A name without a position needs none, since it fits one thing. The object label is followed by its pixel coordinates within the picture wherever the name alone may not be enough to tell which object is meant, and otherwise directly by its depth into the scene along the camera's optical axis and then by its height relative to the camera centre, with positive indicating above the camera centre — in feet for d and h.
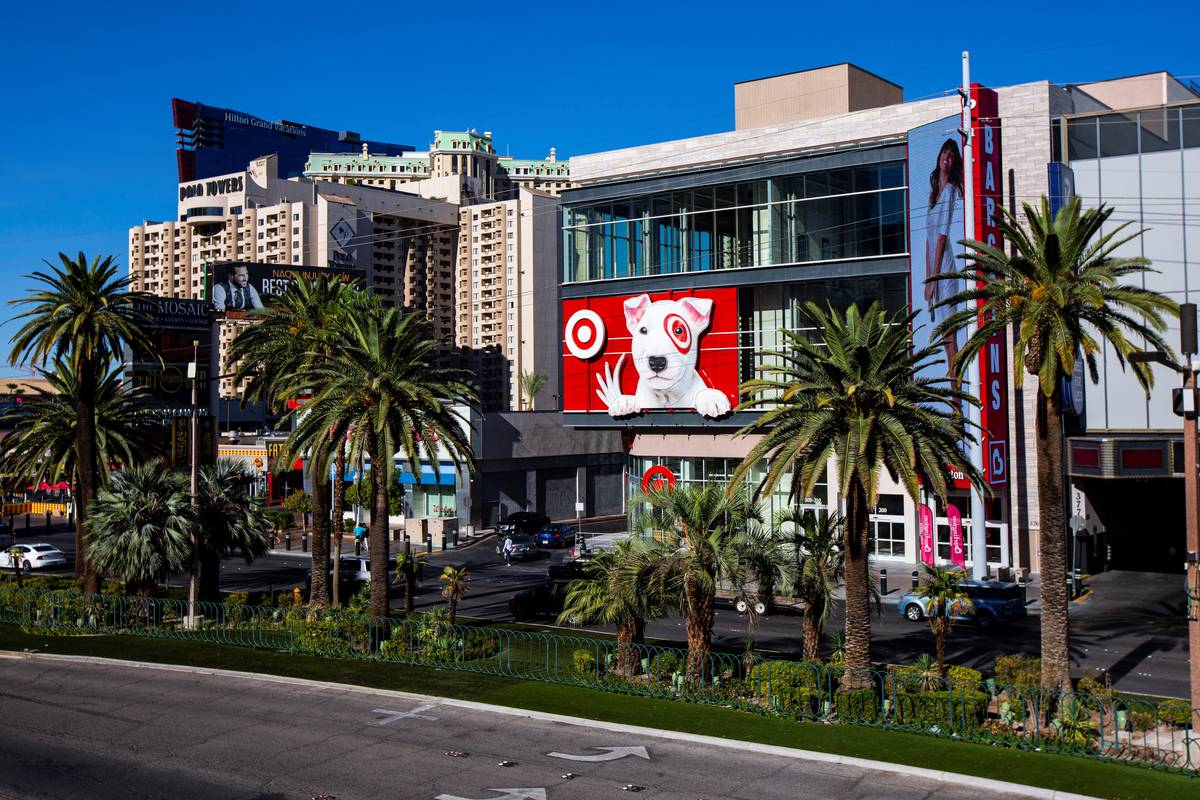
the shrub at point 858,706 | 74.69 -19.22
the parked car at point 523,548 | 203.10 -21.29
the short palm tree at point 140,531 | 120.88 -10.43
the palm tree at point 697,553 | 85.66 -9.65
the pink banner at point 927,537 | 174.91 -17.08
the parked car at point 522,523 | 237.86 -19.71
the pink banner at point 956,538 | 164.25 -16.21
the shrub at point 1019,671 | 86.05 -19.66
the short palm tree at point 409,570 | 124.77 -17.12
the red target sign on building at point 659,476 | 205.57 -7.75
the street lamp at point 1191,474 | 69.51 -2.93
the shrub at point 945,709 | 70.85 -18.80
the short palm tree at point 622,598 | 88.74 -13.78
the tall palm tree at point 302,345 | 126.31 +11.98
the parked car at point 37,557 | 192.13 -21.13
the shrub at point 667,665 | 87.20 -18.91
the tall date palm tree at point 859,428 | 82.23 +0.56
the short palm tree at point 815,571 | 90.99 -11.85
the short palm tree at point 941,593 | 91.86 -14.14
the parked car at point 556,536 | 222.69 -20.90
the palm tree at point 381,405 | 107.55 +3.47
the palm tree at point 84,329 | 134.41 +14.47
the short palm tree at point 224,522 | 132.77 -10.39
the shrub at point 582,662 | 88.74 -19.09
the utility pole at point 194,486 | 118.11 -5.31
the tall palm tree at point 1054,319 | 83.25 +9.21
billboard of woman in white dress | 165.17 +34.62
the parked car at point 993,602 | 129.59 -20.91
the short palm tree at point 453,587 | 118.73 -16.86
